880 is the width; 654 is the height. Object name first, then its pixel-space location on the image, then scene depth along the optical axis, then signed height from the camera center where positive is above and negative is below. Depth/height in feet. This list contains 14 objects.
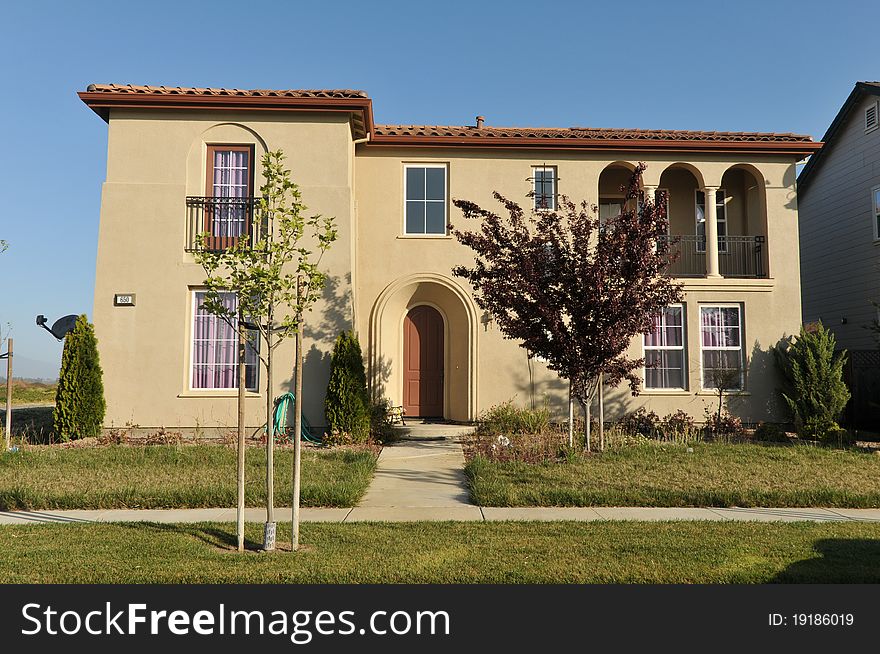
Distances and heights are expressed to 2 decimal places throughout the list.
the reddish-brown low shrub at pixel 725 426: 44.15 -3.85
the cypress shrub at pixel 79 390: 37.63 -1.30
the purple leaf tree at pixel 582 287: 32.76 +4.22
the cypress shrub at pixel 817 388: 41.93 -1.18
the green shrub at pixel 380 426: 40.24 -3.62
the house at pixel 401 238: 40.55 +9.03
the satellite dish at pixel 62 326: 40.24 +2.59
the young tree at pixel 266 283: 19.36 +2.57
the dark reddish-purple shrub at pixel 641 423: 44.24 -3.74
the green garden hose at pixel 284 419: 39.60 -3.14
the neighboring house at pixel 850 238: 49.26 +11.28
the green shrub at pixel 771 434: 42.04 -4.20
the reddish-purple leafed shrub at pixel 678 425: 43.24 -3.77
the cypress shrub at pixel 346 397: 38.37 -1.70
